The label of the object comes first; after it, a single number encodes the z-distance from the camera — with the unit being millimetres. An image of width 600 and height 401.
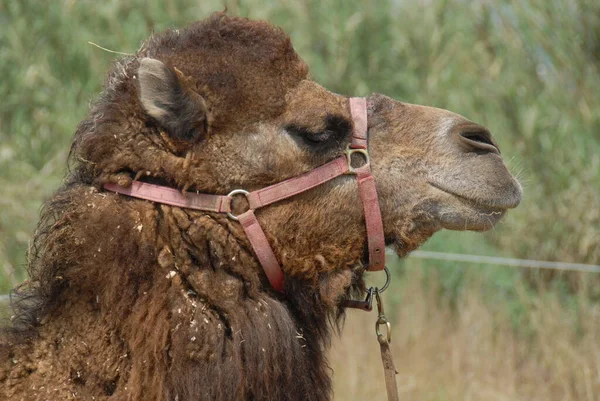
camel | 7137
